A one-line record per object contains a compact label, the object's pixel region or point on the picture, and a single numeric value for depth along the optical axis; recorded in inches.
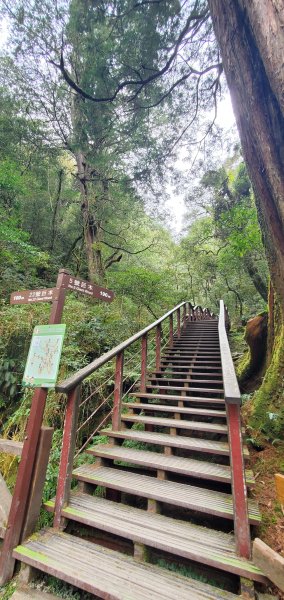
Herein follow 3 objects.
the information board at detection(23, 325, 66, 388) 87.5
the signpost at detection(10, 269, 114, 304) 99.8
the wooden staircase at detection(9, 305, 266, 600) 63.3
